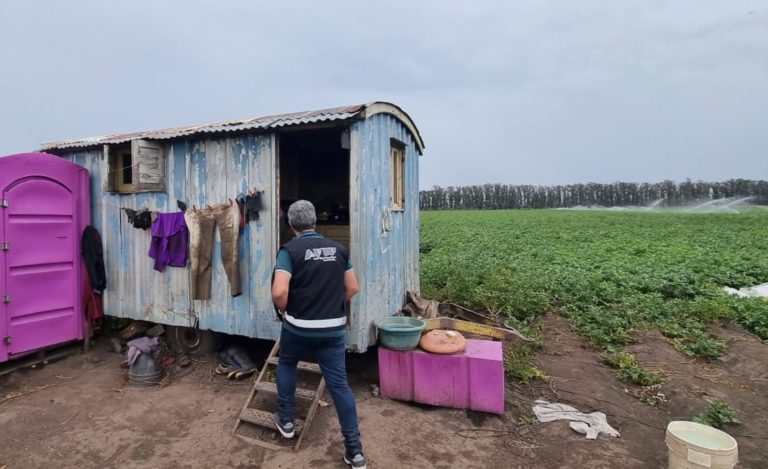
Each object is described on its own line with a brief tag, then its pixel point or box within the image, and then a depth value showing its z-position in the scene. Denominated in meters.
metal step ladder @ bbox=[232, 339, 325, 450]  3.88
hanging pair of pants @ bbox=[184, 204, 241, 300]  5.13
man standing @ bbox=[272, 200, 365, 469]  3.36
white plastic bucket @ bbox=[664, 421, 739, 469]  2.83
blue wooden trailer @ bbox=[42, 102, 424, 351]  4.75
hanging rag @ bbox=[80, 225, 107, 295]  6.01
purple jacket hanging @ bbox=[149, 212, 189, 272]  5.50
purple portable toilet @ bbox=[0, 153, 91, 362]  5.12
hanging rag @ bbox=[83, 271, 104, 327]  6.04
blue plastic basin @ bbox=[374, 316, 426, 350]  4.52
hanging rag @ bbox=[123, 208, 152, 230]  5.72
